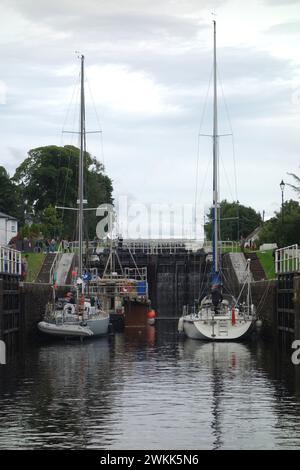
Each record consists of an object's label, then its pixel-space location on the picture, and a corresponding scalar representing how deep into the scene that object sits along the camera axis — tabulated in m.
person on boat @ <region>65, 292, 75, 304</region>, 65.44
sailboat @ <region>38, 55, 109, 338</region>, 60.88
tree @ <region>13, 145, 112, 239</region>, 137.12
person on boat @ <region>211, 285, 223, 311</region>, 62.16
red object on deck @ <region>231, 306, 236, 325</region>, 60.41
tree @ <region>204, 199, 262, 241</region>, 185.25
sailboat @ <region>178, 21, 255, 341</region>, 60.94
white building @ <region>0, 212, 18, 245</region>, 125.50
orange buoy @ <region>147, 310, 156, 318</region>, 78.74
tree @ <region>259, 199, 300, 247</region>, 88.75
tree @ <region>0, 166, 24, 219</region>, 139.38
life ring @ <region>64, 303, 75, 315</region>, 62.44
